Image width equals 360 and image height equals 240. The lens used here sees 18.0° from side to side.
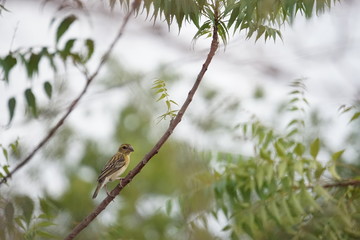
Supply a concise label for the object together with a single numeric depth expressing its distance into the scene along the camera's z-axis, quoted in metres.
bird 10.10
